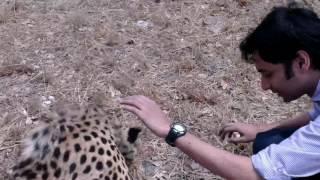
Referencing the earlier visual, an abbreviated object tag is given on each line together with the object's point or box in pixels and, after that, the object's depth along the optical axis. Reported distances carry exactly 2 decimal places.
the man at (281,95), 2.04
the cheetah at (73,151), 2.29
